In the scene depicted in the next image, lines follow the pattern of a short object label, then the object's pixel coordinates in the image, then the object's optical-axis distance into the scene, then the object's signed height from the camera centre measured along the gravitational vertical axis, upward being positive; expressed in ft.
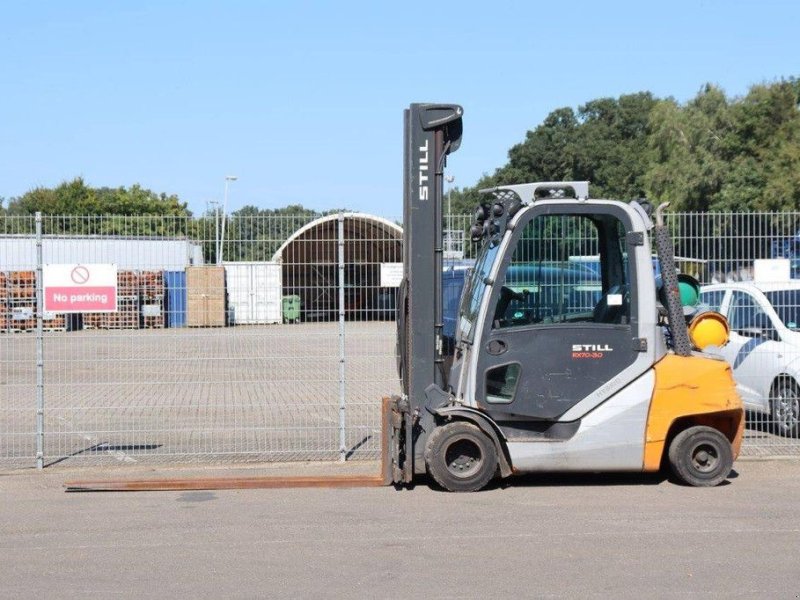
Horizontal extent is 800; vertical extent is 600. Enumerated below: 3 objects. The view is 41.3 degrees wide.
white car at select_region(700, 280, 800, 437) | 38.32 -1.80
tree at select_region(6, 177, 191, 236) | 222.48 +22.91
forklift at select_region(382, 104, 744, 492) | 29.07 -1.59
